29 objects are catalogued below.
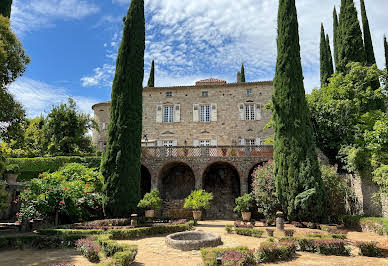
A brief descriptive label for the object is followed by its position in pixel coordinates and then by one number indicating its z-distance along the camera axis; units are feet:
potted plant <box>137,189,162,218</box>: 47.32
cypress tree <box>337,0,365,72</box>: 64.44
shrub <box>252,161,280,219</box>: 48.25
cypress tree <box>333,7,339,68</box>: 78.31
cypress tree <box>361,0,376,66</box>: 71.77
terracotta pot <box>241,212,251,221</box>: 52.26
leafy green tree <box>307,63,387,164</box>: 54.90
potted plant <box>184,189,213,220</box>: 51.93
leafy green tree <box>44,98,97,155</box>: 82.02
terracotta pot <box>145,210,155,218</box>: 53.88
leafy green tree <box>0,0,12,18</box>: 45.08
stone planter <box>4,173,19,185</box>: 53.36
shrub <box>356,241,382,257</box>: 25.46
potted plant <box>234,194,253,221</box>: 51.49
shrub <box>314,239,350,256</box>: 26.25
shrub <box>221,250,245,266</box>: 20.45
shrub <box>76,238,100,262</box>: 23.47
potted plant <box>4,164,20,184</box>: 53.11
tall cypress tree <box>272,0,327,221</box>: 42.93
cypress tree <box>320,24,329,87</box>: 84.69
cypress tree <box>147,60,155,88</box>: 103.30
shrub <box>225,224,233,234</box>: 39.57
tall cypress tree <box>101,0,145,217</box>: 46.11
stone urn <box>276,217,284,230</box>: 36.24
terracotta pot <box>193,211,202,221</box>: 54.36
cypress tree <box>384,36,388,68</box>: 85.71
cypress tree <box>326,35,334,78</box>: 85.35
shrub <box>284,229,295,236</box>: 34.35
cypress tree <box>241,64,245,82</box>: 108.47
